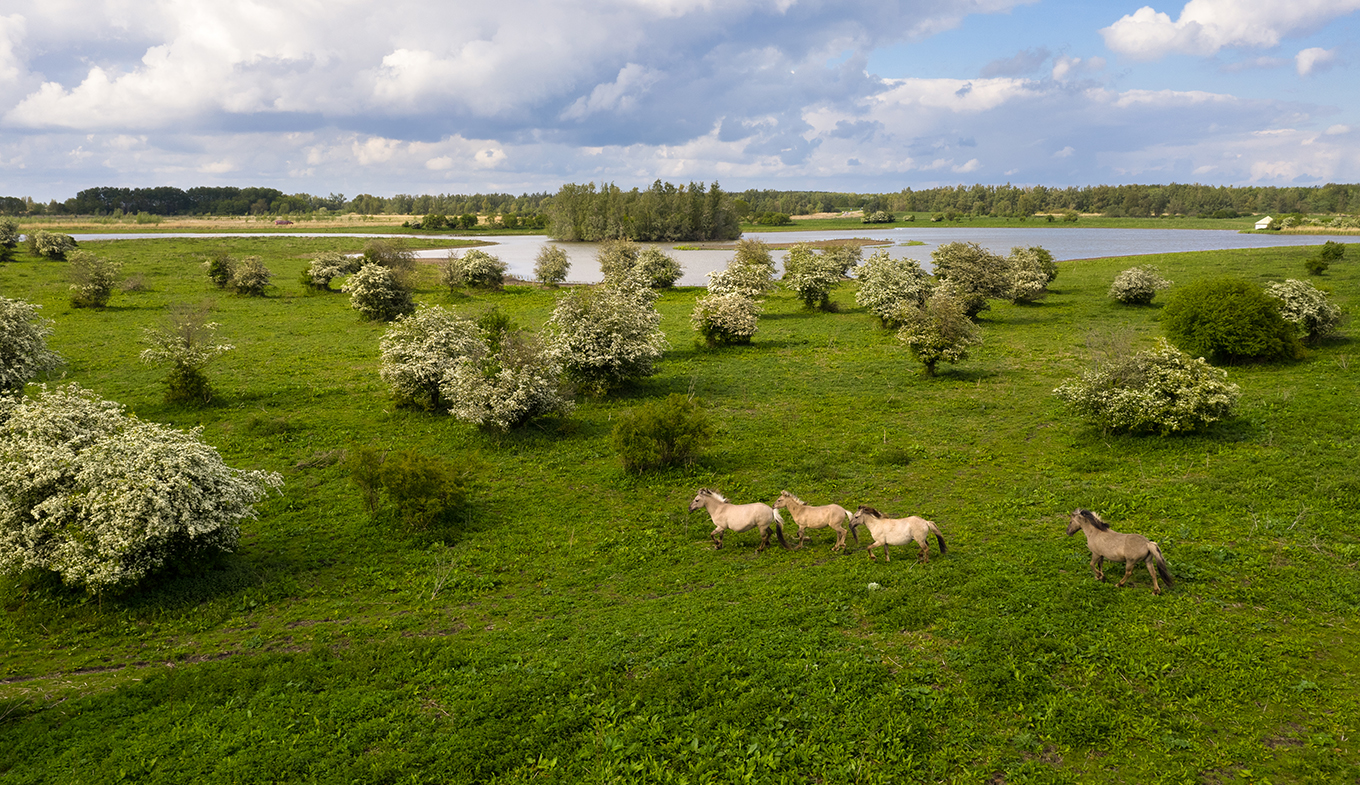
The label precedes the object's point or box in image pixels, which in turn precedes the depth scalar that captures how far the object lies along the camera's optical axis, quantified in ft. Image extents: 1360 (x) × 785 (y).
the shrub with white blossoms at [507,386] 73.46
